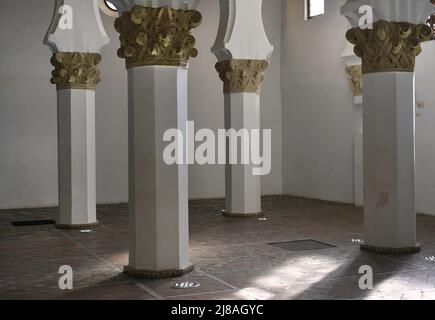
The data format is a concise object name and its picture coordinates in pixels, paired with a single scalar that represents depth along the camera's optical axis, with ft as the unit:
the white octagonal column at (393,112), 28.09
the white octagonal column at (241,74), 42.06
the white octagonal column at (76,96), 37.63
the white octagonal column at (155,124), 23.81
